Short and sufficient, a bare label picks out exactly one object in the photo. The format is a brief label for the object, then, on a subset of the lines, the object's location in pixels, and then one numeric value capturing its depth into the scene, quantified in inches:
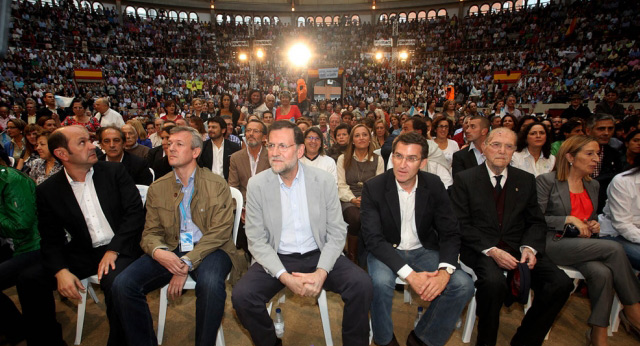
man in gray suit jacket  84.4
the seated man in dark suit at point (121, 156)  134.3
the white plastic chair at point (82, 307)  97.9
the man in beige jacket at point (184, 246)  85.3
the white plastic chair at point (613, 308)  97.6
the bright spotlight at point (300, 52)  641.6
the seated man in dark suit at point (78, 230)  90.4
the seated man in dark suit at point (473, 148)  146.7
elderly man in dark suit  88.8
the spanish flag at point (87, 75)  589.6
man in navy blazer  87.7
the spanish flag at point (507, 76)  610.9
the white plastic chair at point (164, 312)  93.3
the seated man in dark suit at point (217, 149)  170.4
